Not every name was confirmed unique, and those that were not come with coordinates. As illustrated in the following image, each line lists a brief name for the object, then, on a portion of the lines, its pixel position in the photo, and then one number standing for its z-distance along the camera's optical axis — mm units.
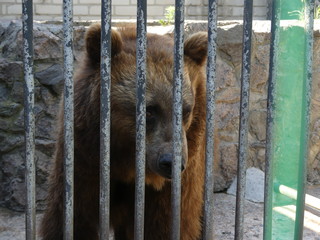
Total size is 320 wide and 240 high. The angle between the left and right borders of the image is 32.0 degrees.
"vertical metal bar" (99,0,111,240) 2129
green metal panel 2275
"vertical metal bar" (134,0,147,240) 2133
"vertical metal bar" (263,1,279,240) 2227
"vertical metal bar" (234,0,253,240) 2195
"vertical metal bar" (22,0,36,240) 2082
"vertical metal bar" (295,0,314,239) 2234
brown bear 3033
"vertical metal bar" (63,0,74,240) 2102
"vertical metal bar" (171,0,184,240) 2150
